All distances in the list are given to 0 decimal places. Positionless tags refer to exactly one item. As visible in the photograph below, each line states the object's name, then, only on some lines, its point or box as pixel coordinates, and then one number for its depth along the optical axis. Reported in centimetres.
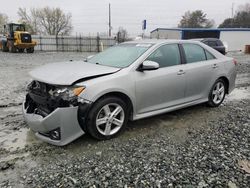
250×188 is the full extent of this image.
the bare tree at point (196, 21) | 5294
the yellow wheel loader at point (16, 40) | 1830
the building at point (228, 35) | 2744
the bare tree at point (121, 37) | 2498
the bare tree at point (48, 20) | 4566
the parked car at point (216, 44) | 1378
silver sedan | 256
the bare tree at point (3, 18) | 4627
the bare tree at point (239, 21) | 4638
